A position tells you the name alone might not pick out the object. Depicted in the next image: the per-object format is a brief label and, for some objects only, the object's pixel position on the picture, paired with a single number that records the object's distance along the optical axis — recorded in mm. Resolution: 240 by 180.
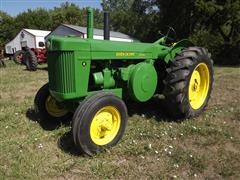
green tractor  2710
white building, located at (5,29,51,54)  18646
